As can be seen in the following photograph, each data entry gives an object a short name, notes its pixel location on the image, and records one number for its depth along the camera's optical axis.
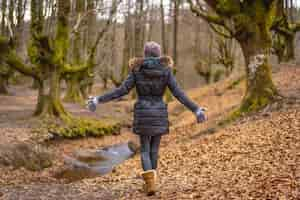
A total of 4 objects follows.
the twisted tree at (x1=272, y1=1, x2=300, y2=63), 23.14
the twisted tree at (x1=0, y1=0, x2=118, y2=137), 16.92
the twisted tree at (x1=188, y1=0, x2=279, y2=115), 13.18
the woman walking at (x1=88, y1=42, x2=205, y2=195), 6.34
